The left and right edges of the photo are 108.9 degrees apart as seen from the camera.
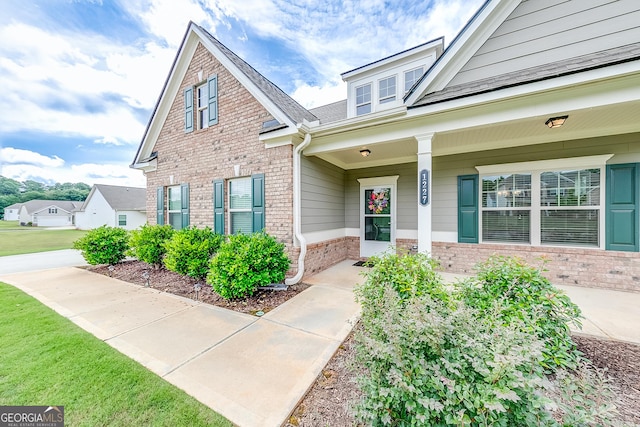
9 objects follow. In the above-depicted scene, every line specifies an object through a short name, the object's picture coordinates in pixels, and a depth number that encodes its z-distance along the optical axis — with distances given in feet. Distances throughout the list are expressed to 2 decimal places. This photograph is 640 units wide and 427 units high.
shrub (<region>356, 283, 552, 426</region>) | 3.96
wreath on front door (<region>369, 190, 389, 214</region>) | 22.86
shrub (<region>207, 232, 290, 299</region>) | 13.56
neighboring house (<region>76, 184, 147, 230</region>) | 78.61
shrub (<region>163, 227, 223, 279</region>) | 16.67
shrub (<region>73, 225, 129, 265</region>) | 21.97
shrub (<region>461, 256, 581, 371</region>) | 6.92
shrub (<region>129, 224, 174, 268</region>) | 20.43
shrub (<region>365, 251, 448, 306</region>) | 8.35
